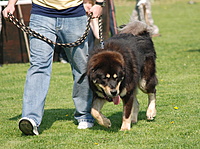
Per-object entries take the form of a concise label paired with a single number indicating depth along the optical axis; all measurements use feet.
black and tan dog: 29.55
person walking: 29.09
